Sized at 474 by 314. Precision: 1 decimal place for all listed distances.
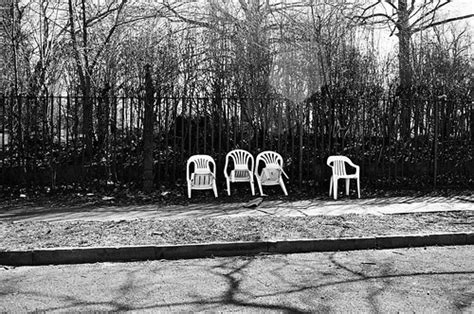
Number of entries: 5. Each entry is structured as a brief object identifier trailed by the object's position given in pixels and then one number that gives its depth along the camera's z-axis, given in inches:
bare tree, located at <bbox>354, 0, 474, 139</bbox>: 440.8
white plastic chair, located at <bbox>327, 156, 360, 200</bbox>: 388.8
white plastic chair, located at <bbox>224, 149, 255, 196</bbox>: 386.9
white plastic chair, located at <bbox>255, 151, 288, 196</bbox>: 390.1
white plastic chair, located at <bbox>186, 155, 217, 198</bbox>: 375.9
